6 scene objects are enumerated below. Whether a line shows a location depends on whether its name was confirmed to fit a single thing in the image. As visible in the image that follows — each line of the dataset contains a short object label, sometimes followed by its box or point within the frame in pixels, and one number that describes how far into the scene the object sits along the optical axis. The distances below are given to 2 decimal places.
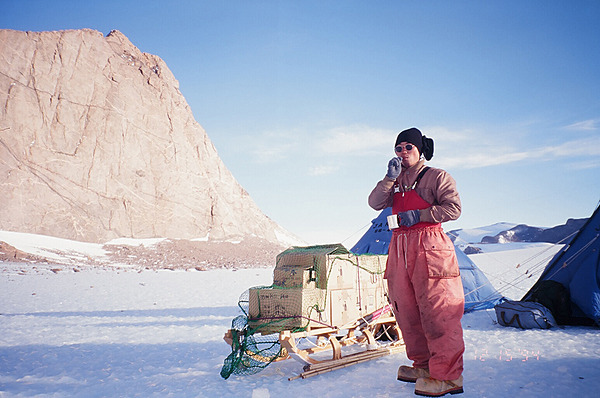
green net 4.70
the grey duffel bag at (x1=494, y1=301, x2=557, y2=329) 6.84
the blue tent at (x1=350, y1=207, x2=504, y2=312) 9.02
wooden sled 4.69
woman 3.75
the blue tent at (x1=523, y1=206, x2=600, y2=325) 6.80
